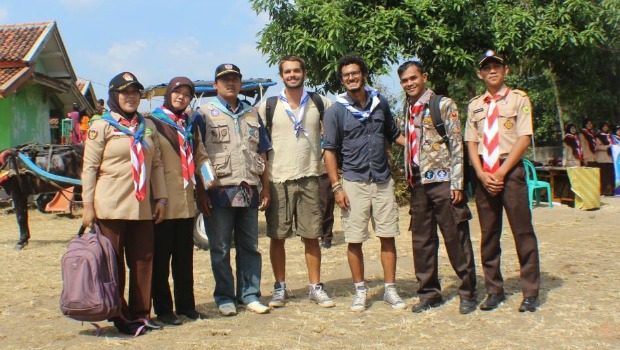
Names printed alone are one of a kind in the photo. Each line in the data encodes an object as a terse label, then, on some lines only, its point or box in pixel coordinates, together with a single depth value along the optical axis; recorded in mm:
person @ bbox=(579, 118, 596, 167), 15383
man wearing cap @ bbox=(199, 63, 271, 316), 5473
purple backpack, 4676
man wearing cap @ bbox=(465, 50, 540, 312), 5293
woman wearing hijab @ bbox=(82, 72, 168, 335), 4871
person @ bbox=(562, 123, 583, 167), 15055
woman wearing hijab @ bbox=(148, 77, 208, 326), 5262
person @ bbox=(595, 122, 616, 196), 15523
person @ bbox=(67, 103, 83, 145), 18094
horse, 10297
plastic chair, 12727
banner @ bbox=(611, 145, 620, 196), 15484
